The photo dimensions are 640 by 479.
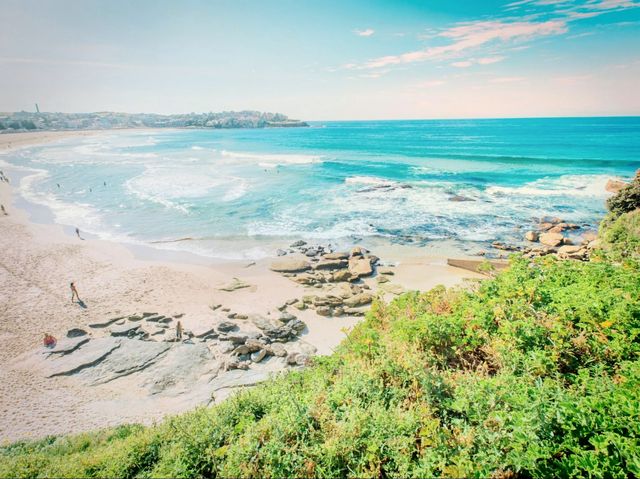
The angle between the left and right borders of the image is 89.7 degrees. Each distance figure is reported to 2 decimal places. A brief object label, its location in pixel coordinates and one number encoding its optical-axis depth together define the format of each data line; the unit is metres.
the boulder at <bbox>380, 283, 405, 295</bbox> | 16.82
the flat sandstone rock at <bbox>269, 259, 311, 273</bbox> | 19.83
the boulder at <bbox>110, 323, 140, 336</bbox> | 14.27
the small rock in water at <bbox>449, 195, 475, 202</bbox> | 33.38
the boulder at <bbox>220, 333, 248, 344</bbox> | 13.47
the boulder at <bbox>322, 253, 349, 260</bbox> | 21.02
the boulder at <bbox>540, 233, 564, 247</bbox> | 21.42
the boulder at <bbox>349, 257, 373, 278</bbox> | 18.84
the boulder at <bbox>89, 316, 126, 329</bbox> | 14.92
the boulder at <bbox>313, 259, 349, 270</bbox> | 20.09
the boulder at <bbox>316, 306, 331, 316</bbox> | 15.47
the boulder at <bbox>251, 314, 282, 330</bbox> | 14.42
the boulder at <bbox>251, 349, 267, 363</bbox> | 12.53
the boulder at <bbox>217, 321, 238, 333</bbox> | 14.45
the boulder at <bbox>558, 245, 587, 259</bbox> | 18.53
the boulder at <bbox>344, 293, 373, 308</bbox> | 15.94
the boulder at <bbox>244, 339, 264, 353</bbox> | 12.95
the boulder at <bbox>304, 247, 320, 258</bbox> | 21.90
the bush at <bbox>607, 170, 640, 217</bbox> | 17.72
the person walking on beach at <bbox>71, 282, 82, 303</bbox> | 16.53
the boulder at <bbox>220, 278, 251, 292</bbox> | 17.94
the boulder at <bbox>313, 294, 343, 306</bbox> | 16.12
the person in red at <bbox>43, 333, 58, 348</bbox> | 13.56
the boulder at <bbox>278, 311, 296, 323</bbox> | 14.94
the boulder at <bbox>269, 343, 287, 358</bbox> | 12.73
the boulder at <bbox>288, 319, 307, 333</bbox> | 14.32
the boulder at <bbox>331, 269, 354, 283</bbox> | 18.51
